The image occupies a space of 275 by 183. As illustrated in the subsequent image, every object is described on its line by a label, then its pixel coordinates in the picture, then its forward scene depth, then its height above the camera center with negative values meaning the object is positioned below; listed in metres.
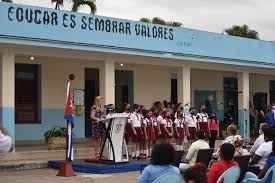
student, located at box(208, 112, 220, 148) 19.41 -0.76
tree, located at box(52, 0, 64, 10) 31.19 +5.88
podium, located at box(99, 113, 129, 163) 14.11 -0.82
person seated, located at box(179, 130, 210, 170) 9.75 -0.78
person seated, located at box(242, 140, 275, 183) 7.73 -0.90
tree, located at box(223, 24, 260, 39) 52.44 +7.29
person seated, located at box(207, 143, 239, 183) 7.16 -0.75
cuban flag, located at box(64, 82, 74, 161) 13.26 -0.35
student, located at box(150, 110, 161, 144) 16.88 -0.61
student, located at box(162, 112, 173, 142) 17.08 -0.61
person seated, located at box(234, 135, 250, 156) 9.53 -0.72
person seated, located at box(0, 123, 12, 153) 5.54 -0.36
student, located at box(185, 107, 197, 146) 18.41 -0.61
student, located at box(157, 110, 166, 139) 17.06 -0.60
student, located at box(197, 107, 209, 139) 18.83 -0.49
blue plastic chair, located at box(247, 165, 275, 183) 7.47 -0.95
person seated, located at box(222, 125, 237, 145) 10.13 -0.45
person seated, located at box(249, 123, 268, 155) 9.68 -0.64
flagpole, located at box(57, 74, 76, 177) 13.05 -1.45
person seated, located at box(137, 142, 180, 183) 6.01 -0.64
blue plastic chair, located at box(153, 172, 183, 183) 6.00 -0.78
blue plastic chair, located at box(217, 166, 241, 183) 6.93 -0.87
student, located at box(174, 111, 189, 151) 17.66 -0.69
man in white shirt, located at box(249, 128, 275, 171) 8.63 -0.72
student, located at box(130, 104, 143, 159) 16.19 -0.78
